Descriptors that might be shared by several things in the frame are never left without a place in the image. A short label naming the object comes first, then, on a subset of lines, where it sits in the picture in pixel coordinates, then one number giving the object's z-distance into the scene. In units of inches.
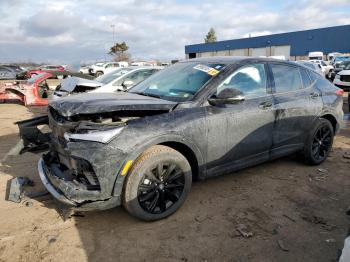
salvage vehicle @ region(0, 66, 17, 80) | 788.6
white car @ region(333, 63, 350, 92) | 551.5
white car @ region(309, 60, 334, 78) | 942.1
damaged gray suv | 120.9
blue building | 1651.1
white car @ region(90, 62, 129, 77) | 1366.3
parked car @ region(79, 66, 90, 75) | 1451.8
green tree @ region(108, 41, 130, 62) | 2348.7
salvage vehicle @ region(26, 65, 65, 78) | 1447.0
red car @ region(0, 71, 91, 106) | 436.5
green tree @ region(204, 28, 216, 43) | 3257.9
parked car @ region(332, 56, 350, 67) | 1238.2
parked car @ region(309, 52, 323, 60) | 1373.0
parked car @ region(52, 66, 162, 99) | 312.8
